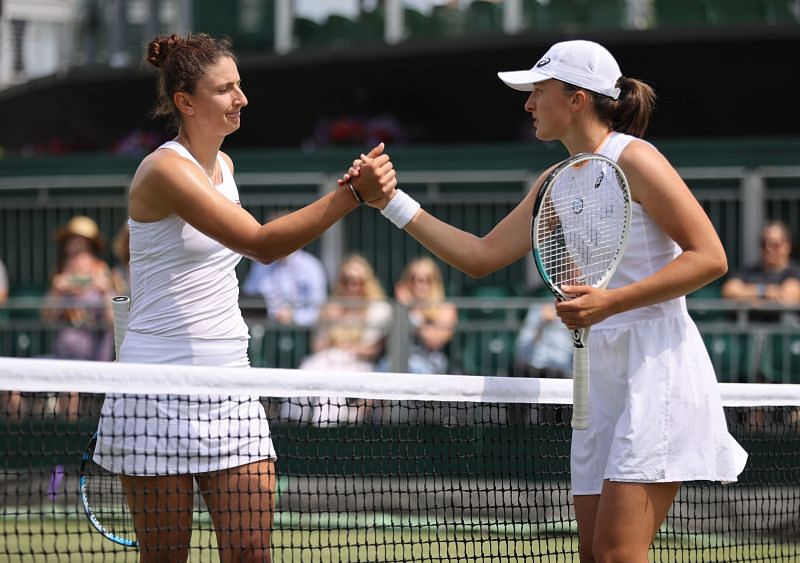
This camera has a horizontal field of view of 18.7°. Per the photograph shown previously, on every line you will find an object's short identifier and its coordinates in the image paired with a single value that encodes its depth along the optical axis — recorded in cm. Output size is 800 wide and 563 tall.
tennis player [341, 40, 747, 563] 677
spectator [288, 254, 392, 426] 1727
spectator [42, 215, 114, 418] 1826
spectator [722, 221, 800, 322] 1765
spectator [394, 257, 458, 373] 1712
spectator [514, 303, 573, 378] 1656
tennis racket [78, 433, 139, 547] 747
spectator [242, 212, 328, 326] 1973
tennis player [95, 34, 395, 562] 694
